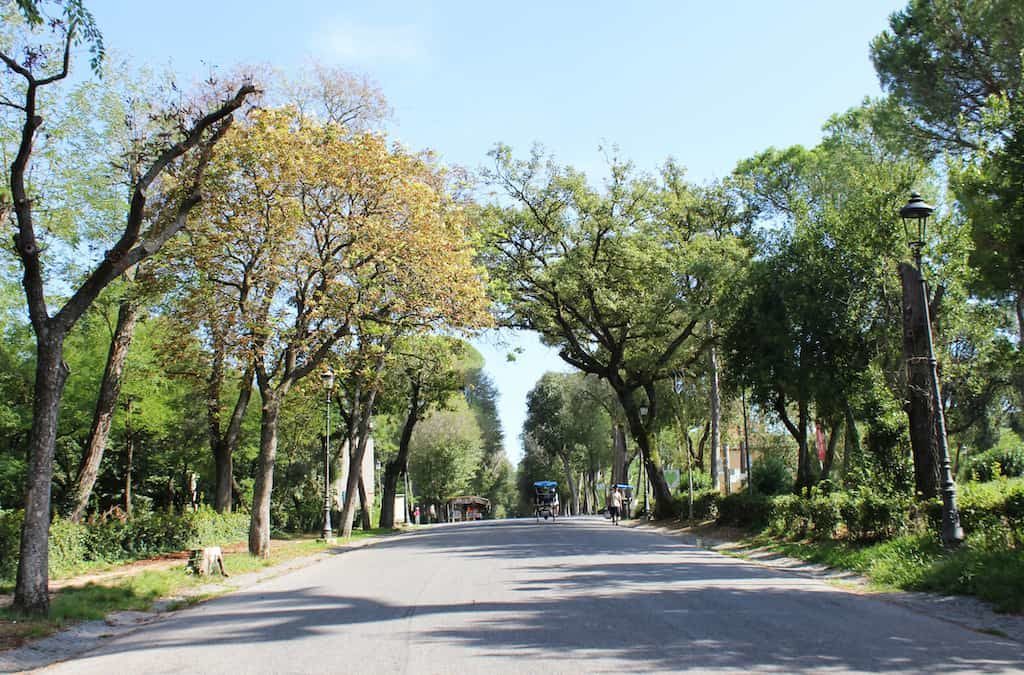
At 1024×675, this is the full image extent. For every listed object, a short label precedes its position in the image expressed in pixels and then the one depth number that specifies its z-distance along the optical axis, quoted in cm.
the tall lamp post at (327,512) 2559
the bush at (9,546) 1451
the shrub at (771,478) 2889
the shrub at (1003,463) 3116
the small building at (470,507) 8019
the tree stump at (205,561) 1548
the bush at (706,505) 2816
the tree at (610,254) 3005
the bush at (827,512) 1595
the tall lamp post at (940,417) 1206
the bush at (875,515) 1427
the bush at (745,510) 2248
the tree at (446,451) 6222
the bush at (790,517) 1856
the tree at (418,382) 3009
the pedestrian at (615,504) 3772
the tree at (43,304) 1039
